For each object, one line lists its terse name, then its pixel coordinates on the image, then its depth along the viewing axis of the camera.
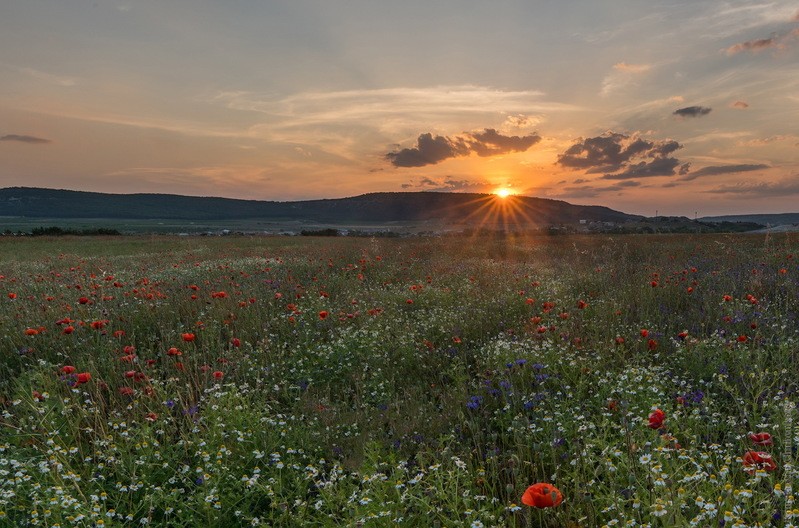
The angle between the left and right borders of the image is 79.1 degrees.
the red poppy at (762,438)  2.80
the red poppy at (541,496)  2.13
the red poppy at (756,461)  2.58
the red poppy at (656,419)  2.77
